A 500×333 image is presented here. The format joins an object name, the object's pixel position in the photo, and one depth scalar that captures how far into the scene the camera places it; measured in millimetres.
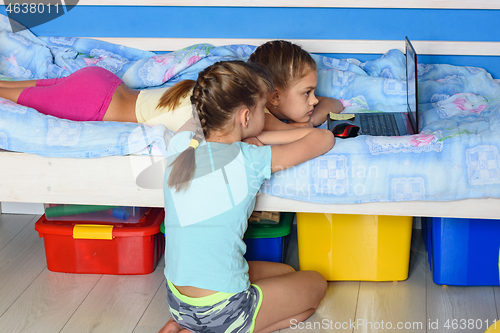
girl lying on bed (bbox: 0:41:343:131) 1371
